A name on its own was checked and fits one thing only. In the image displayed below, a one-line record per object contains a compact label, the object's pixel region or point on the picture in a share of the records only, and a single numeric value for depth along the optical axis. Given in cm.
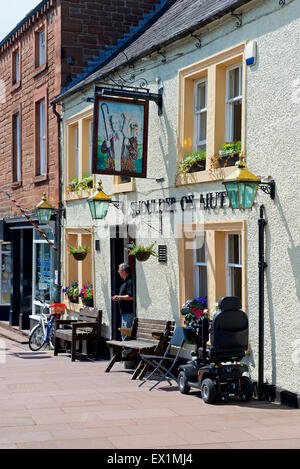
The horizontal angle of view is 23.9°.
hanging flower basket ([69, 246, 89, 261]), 1598
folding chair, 1030
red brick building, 1805
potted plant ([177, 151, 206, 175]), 1130
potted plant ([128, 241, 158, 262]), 1252
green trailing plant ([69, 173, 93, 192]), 1620
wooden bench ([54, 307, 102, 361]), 1452
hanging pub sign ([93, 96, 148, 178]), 1194
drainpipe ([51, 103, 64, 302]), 1789
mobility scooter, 923
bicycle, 1655
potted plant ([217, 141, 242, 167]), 1038
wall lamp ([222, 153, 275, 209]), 911
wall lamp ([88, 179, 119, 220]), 1353
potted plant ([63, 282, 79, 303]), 1682
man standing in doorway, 1332
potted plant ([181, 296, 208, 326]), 1108
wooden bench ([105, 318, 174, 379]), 1143
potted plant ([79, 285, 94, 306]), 1600
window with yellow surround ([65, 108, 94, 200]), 1630
